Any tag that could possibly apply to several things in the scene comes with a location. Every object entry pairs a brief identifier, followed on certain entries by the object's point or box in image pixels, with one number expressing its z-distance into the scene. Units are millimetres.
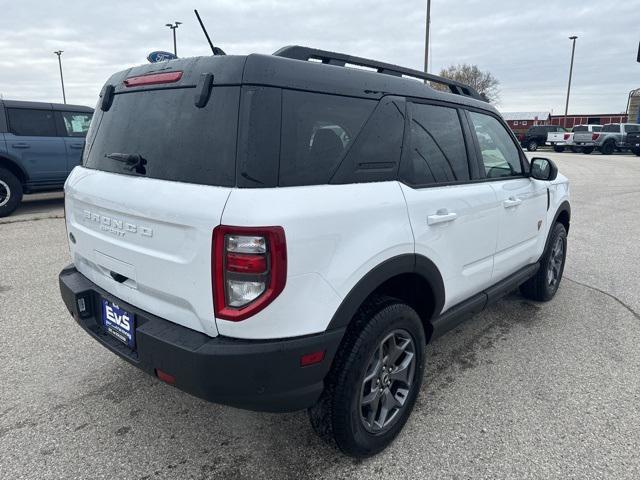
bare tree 43900
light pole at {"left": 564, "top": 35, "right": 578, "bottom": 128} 40469
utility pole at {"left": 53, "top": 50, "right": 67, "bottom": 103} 39969
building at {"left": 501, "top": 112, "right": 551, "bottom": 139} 44281
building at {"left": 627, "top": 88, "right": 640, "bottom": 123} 40938
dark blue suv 7875
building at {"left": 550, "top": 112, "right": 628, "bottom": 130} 44884
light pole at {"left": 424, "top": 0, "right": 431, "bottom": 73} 17906
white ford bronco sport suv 1765
